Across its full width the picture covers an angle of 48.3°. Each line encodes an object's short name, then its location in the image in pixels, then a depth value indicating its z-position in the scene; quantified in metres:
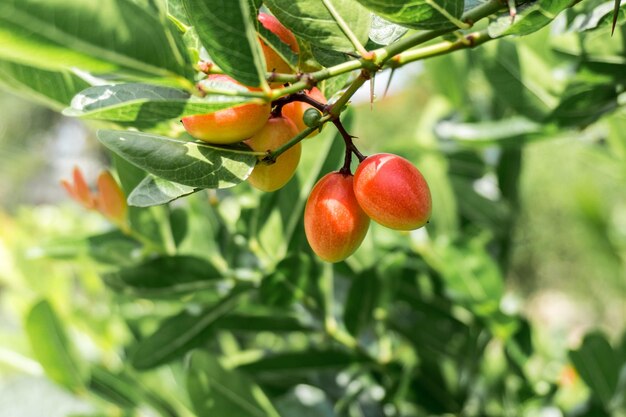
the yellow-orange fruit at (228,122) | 0.36
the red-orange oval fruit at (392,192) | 0.36
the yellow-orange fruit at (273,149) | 0.38
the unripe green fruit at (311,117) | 0.36
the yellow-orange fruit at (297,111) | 0.41
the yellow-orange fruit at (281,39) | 0.40
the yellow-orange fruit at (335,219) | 0.38
